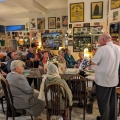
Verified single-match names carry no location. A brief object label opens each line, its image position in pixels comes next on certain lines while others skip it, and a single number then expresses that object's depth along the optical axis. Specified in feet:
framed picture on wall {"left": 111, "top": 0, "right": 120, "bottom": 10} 17.00
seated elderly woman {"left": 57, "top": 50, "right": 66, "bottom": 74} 11.82
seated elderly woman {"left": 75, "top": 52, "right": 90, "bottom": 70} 12.48
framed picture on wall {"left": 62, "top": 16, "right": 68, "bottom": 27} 30.76
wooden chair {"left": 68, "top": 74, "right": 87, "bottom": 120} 9.04
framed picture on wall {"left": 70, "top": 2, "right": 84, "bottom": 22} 21.47
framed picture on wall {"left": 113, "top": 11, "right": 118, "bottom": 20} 17.33
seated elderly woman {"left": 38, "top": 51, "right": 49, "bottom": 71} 15.55
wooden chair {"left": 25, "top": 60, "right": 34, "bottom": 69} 17.29
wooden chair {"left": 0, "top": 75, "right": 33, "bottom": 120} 7.95
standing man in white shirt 7.64
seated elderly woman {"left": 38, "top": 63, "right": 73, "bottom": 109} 7.80
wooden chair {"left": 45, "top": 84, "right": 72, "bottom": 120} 7.43
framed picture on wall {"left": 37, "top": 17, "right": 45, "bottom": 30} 31.68
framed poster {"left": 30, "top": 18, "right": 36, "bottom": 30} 31.96
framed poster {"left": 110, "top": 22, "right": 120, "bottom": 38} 16.96
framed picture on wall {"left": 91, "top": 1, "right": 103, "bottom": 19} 20.59
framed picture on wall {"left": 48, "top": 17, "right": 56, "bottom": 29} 31.37
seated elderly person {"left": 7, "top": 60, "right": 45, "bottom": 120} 8.14
